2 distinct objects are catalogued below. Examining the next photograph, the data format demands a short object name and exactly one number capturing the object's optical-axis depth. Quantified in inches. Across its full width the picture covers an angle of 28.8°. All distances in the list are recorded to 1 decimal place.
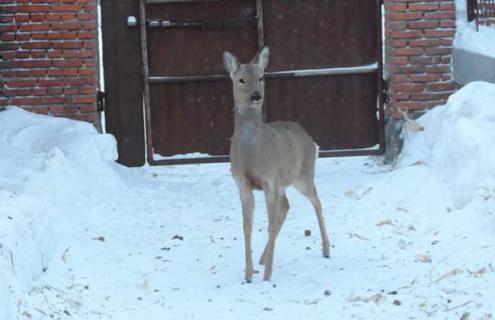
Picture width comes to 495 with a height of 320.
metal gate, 426.3
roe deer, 283.7
